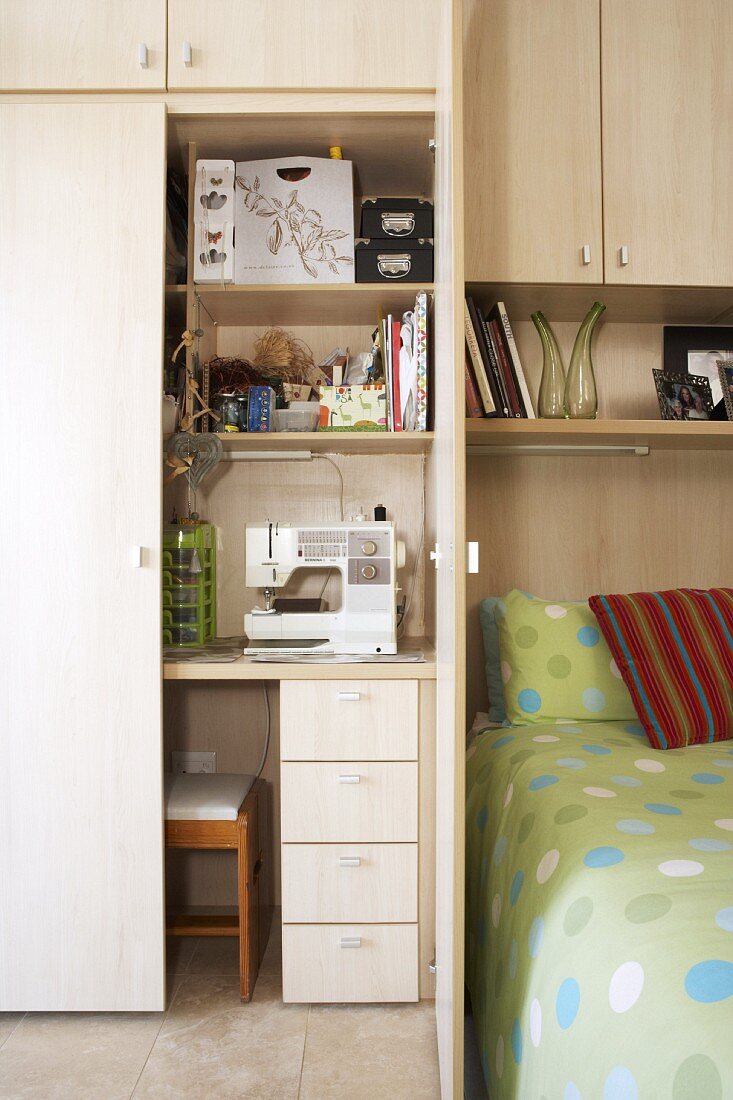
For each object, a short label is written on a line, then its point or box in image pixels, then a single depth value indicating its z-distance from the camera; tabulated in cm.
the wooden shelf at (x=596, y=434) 208
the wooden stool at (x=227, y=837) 197
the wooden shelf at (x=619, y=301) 210
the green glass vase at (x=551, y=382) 219
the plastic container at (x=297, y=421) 214
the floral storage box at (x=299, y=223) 213
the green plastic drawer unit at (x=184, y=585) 213
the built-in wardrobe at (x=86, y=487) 188
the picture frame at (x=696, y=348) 238
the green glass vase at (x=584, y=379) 217
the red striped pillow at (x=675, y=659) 182
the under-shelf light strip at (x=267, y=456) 230
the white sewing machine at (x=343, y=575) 205
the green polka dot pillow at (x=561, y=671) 199
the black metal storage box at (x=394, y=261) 212
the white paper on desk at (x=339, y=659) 195
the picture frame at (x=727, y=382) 220
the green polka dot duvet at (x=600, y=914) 91
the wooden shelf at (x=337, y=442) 208
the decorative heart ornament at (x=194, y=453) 208
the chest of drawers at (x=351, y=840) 193
